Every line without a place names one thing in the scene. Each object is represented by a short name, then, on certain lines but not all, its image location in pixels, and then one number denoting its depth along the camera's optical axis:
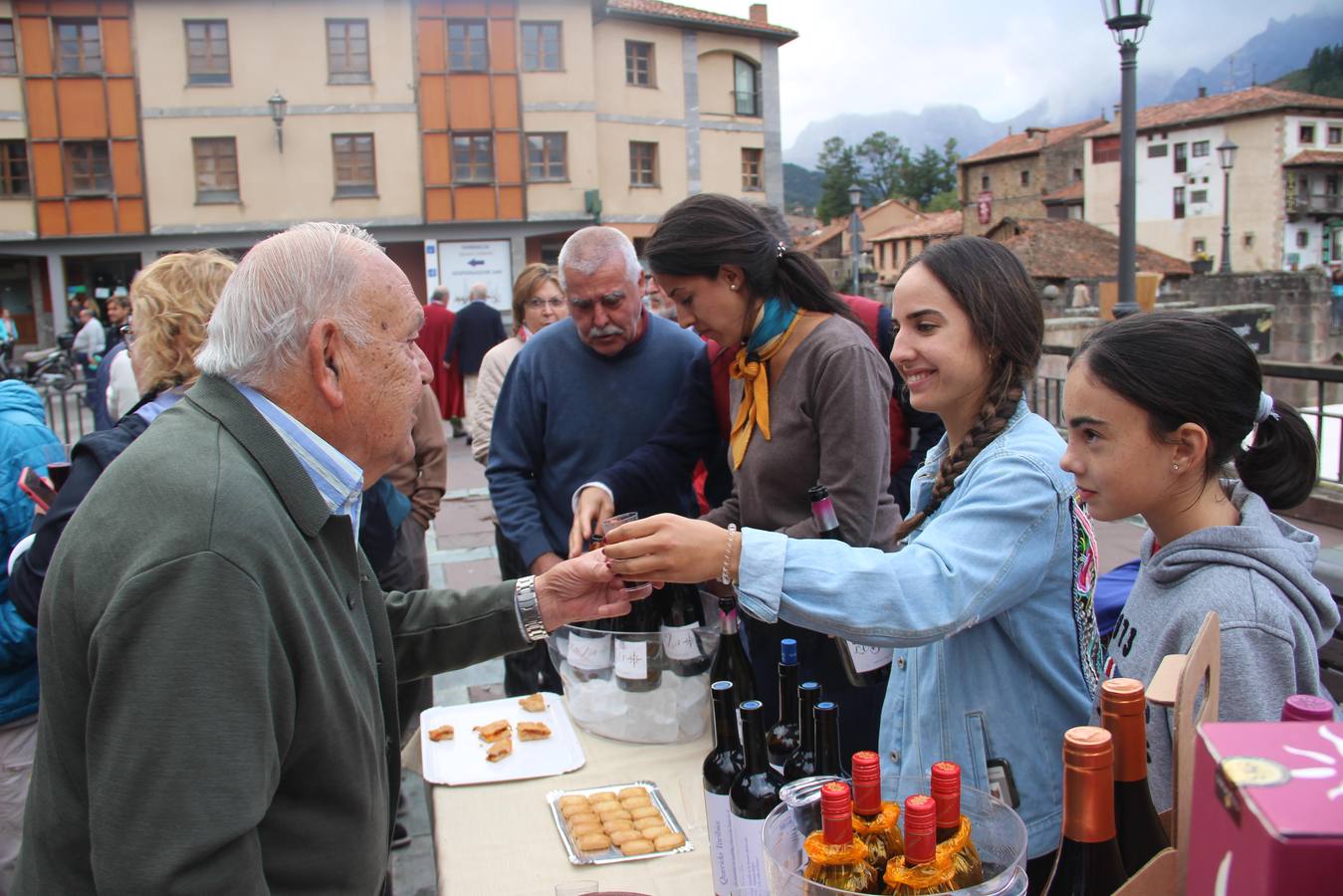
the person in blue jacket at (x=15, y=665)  2.58
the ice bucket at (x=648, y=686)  2.32
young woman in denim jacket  1.53
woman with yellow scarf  2.50
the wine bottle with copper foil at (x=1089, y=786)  0.99
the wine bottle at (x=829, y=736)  1.60
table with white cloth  1.83
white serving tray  2.27
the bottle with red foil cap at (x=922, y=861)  1.06
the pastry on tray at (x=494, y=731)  2.44
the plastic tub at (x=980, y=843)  1.12
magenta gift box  0.61
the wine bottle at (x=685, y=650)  2.31
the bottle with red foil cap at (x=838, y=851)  1.09
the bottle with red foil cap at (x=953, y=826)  1.13
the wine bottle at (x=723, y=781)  1.59
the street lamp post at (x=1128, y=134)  7.42
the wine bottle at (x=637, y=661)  2.32
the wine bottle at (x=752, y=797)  1.53
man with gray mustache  3.42
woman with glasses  5.66
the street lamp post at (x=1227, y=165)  34.53
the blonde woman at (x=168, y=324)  2.83
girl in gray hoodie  1.48
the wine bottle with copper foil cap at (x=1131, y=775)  1.04
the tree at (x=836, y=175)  86.00
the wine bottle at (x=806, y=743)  1.67
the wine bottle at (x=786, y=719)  1.81
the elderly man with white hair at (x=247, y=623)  1.21
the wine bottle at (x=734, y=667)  2.33
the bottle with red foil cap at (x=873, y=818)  1.16
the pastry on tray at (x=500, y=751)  2.35
